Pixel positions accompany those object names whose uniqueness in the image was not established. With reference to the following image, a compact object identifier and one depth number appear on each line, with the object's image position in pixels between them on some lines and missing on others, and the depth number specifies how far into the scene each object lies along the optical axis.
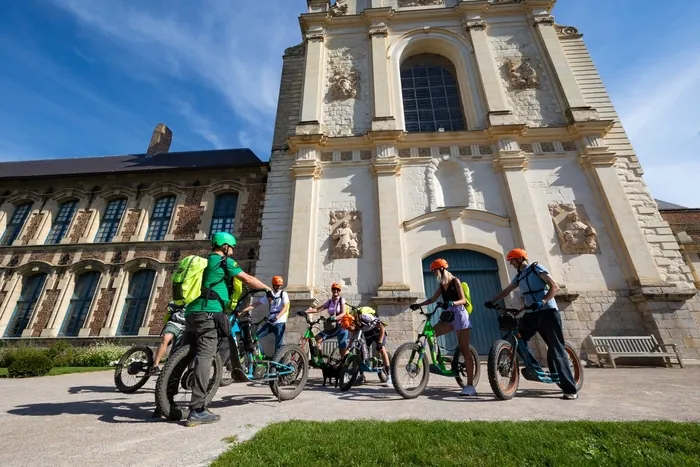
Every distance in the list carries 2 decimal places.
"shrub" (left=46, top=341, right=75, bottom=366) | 9.65
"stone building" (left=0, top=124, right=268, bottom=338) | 12.30
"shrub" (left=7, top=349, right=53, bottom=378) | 7.26
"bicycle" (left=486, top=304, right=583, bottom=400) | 3.96
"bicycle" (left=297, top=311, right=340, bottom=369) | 5.48
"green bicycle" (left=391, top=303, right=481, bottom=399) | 4.20
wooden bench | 7.74
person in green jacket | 2.96
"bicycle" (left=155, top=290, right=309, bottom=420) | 3.05
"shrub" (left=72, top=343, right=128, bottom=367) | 9.70
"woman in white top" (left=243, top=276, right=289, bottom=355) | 5.63
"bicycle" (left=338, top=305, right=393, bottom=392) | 4.93
